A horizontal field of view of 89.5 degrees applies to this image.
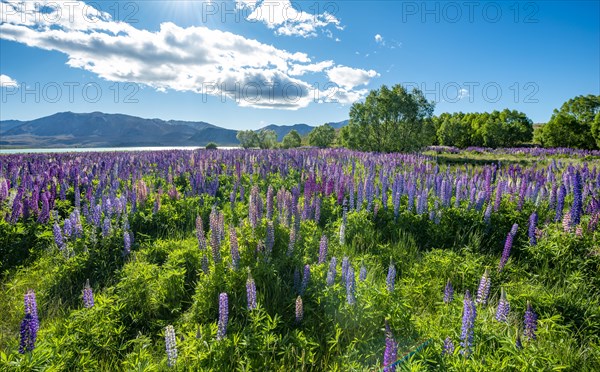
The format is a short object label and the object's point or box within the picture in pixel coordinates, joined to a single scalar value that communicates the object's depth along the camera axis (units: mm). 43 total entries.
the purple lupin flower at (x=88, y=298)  3475
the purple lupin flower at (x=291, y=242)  4697
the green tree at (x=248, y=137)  92912
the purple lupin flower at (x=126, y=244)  5188
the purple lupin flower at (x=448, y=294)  3649
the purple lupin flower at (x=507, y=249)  4559
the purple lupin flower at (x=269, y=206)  5637
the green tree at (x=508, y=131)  67562
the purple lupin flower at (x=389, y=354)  2510
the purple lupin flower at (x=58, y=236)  4812
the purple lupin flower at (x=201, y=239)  4340
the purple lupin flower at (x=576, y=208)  5461
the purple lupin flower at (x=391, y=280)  3699
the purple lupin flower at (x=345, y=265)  3846
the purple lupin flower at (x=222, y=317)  3061
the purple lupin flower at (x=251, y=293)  3271
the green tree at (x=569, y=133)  55866
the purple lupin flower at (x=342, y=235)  5221
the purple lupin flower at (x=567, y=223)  5486
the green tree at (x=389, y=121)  33000
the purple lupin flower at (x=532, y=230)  5527
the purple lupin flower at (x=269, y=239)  4500
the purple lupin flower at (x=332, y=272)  3910
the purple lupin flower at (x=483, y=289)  3341
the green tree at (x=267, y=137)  78706
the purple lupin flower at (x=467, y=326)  2822
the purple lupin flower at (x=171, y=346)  2836
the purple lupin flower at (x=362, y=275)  3854
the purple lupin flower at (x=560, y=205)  6089
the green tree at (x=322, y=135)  73562
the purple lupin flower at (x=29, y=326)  2729
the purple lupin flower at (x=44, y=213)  6207
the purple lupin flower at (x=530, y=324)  3096
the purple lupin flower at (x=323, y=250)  4273
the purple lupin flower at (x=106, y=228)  5398
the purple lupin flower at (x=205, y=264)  4031
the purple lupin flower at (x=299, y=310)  3400
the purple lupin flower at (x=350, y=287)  3533
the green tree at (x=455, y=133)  75875
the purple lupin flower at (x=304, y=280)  3967
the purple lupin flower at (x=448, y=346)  2779
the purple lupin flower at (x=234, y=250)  3969
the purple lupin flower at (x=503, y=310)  3053
